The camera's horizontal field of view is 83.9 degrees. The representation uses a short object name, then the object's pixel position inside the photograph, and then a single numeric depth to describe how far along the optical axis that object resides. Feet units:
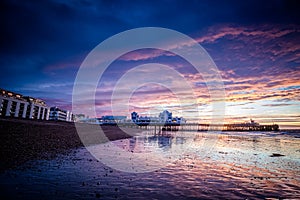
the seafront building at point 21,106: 312.50
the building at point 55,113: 586.04
